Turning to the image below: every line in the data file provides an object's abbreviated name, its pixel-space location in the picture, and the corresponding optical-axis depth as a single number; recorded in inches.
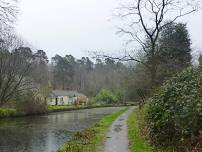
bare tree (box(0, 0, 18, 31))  570.6
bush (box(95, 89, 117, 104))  4037.9
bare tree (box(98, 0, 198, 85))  1186.6
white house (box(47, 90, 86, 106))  3875.0
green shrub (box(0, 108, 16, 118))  1941.2
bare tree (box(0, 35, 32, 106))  2124.8
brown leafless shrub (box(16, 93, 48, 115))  2192.4
